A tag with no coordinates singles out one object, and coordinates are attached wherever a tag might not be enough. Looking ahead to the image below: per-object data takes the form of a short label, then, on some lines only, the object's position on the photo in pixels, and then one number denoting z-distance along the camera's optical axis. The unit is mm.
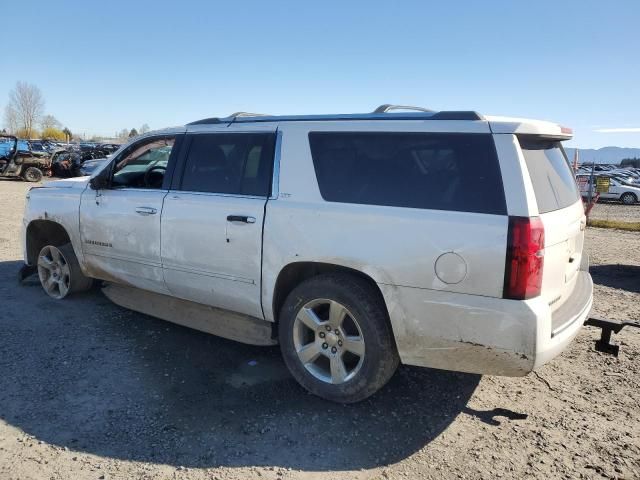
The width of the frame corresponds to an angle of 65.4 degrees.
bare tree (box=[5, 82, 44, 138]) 103125
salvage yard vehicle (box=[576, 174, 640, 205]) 25594
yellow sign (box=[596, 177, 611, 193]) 14533
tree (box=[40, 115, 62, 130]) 115488
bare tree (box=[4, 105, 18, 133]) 103438
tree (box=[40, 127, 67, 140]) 103562
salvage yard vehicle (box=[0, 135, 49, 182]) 21250
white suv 2838
